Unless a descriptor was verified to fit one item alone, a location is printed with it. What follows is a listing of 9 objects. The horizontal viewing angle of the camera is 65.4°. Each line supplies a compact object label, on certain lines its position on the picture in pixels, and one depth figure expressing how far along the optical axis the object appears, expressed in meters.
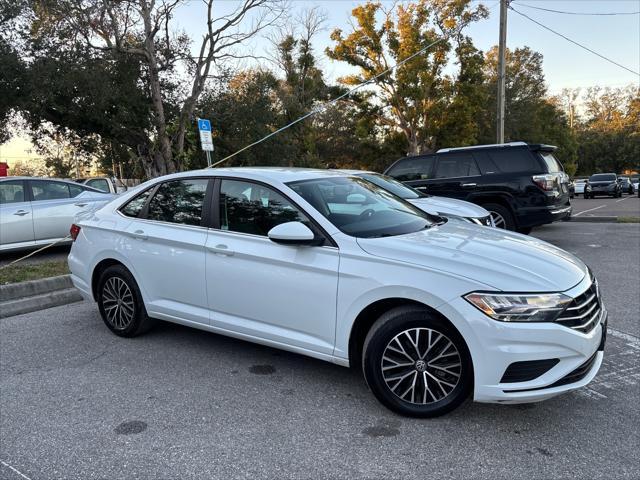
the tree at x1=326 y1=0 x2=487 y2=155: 32.38
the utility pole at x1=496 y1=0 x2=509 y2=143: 16.78
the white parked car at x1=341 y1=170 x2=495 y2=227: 7.16
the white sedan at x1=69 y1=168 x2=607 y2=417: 2.84
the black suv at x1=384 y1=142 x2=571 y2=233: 8.86
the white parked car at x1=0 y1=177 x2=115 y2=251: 8.27
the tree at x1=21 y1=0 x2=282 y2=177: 19.75
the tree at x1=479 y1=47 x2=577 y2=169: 41.72
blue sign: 10.31
